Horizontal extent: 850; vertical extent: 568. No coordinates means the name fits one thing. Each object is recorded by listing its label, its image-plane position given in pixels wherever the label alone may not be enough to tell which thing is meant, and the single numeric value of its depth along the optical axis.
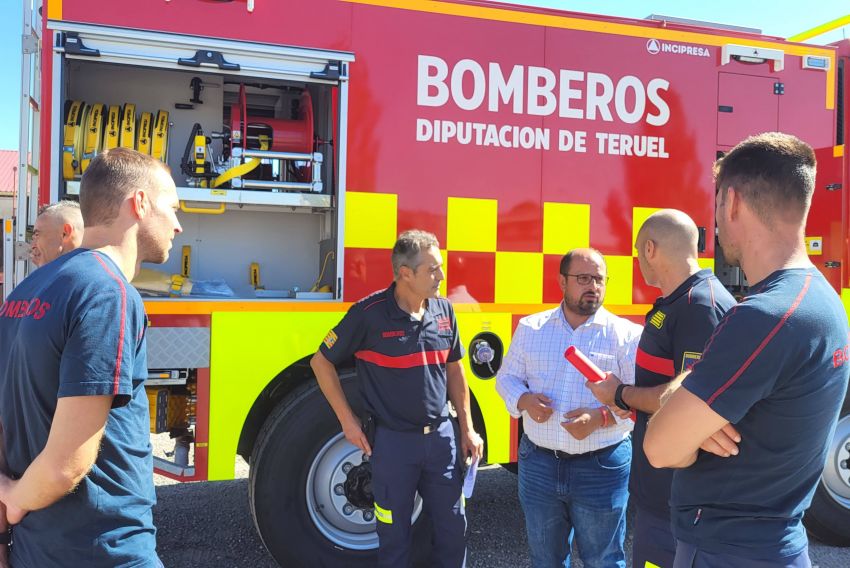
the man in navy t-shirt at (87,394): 1.43
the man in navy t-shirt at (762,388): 1.37
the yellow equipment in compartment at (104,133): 3.24
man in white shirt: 2.53
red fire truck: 3.20
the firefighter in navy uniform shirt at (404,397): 2.87
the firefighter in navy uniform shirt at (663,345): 2.17
